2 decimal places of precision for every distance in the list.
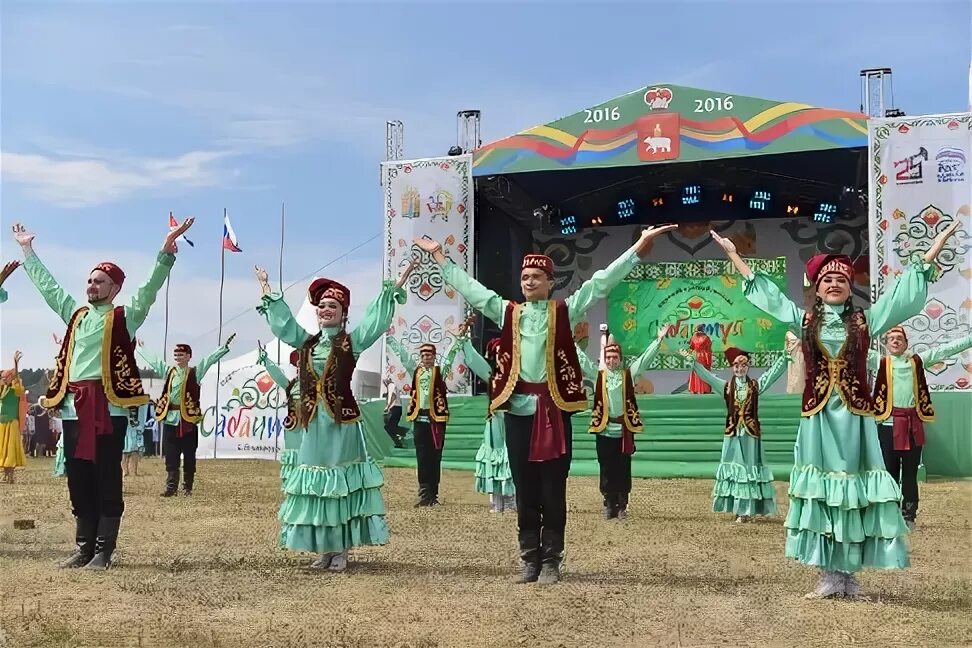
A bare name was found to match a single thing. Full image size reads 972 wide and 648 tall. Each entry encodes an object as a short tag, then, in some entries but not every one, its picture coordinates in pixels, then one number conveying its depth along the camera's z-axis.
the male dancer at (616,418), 9.26
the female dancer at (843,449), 4.90
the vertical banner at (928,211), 15.77
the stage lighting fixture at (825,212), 19.89
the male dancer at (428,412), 10.83
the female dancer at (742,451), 9.27
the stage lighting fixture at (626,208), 20.81
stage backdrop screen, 21.31
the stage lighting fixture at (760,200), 20.12
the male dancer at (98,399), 5.98
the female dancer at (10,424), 12.91
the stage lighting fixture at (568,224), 21.38
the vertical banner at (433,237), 18.58
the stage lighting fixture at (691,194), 19.69
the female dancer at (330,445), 5.87
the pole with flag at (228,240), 21.03
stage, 15.43
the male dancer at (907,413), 8.28
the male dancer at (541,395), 5.40
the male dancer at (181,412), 11.49
